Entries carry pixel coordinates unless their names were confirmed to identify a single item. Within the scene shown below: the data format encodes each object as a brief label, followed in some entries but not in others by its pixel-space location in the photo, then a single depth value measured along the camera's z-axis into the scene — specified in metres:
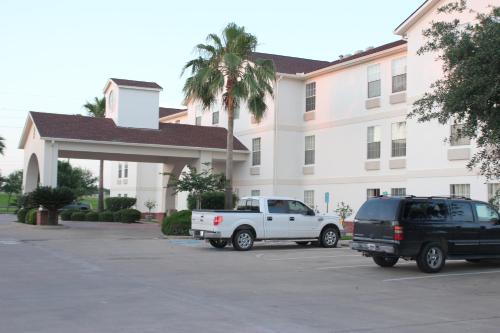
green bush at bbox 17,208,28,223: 39.22
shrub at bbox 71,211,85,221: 48.29
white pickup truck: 21.27
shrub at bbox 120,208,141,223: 46.03
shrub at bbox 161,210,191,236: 29.50
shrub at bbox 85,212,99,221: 48.19
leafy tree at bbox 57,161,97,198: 62.00
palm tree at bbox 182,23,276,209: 29.42
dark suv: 15.58
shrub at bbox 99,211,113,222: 47.88
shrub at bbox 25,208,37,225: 37.06
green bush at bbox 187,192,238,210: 31.64
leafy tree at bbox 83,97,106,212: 50.80
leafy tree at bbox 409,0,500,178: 13.31
